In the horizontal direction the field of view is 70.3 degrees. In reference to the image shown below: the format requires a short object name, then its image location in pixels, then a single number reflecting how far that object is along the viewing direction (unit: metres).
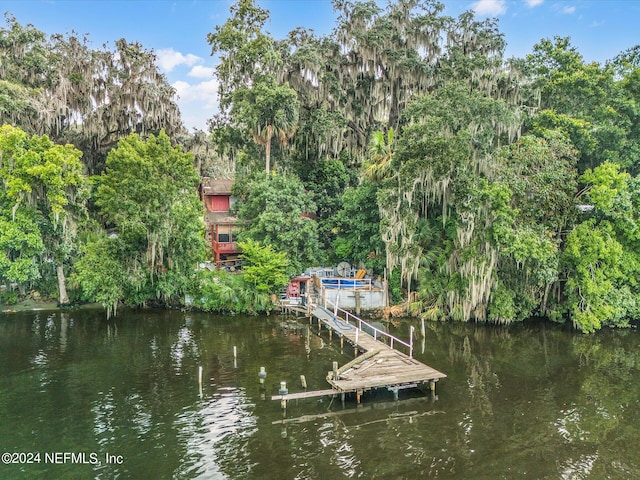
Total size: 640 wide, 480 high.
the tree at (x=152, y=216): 29.22
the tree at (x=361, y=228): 33.75
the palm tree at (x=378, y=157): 32.94
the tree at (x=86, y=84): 38.09
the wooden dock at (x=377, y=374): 18.67
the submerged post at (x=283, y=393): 17.90
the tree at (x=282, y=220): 33.19
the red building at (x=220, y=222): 39.41
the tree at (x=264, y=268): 31.34
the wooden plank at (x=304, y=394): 17.90
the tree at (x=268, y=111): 34.97
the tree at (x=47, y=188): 28.64
